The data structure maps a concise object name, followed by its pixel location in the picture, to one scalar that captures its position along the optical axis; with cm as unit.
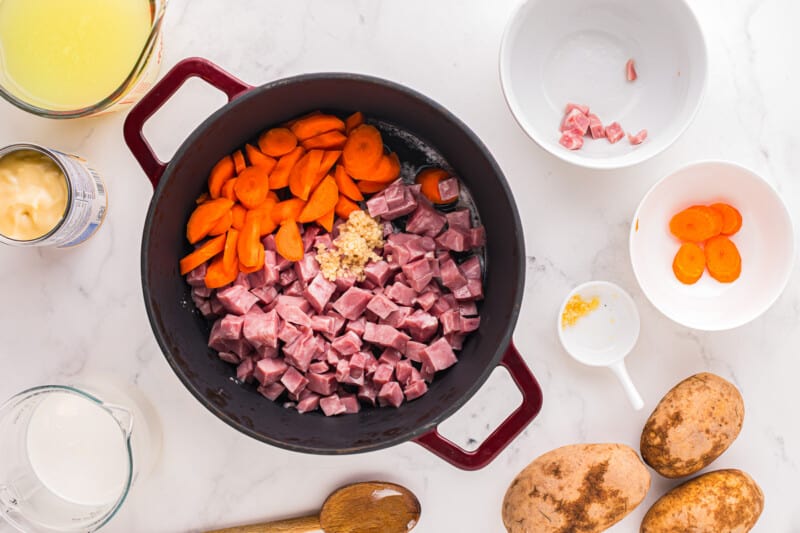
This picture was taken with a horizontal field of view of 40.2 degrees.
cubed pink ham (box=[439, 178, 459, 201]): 78
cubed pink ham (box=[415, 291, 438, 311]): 77
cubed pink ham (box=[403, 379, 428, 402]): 76
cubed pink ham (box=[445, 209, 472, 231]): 78
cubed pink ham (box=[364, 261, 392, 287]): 77
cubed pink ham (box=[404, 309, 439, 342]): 76
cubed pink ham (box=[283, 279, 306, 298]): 77
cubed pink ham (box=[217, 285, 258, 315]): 75
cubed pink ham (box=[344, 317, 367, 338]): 77
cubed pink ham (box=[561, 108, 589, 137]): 79
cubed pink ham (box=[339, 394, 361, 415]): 77
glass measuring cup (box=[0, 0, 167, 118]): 72
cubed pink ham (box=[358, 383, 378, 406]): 77
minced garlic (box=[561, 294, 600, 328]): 81
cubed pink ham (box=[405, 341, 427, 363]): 76
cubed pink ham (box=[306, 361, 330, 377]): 76
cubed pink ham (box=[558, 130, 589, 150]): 79
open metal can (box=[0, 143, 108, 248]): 75
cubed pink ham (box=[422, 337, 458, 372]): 76
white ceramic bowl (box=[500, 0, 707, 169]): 79
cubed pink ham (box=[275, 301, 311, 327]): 76
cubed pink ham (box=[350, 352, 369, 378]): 76
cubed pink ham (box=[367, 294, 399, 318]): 76
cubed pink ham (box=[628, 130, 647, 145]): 79
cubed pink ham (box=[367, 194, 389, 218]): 77
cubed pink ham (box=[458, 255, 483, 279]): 78
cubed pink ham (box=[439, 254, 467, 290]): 77
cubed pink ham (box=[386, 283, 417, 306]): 77
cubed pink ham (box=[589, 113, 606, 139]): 79
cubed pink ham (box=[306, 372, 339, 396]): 76
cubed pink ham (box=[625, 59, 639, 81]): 81
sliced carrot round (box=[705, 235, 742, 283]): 81
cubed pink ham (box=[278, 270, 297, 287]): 77
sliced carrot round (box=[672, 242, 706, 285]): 81
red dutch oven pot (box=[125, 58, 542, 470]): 71
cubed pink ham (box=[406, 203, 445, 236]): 78
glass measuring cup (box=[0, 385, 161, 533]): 78
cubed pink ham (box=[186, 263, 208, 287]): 77
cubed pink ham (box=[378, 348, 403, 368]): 77
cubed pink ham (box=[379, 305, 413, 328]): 77
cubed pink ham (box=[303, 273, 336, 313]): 76
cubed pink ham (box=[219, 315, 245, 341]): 75
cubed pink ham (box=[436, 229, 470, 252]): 77
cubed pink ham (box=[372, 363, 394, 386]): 76
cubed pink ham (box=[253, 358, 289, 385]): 75
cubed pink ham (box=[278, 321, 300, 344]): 75
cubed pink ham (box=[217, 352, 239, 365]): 77
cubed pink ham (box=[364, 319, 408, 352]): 76
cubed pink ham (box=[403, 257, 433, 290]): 76
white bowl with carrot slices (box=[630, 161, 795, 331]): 80
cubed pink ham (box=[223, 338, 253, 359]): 76
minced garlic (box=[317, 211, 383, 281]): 77
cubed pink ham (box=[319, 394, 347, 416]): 76
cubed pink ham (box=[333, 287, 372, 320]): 76
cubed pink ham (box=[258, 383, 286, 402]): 77
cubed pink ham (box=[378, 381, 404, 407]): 76
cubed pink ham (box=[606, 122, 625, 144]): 79
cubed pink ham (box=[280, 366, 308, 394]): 76
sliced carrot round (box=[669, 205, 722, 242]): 81
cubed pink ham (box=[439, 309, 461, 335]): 77
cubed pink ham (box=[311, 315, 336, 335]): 76
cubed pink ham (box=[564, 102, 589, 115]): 80
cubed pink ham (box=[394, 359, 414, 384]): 76
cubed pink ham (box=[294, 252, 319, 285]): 77
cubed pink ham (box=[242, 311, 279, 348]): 75
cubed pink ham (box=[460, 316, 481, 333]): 77
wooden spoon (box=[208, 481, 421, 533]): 81
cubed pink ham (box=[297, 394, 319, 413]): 77
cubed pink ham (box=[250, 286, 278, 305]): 77
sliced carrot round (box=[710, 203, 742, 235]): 81
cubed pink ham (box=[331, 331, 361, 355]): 76
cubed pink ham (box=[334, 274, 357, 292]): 77
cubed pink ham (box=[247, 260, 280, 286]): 76
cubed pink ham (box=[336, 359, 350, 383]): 76
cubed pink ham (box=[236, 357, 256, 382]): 77
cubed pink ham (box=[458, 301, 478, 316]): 78
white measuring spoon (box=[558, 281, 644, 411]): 81
